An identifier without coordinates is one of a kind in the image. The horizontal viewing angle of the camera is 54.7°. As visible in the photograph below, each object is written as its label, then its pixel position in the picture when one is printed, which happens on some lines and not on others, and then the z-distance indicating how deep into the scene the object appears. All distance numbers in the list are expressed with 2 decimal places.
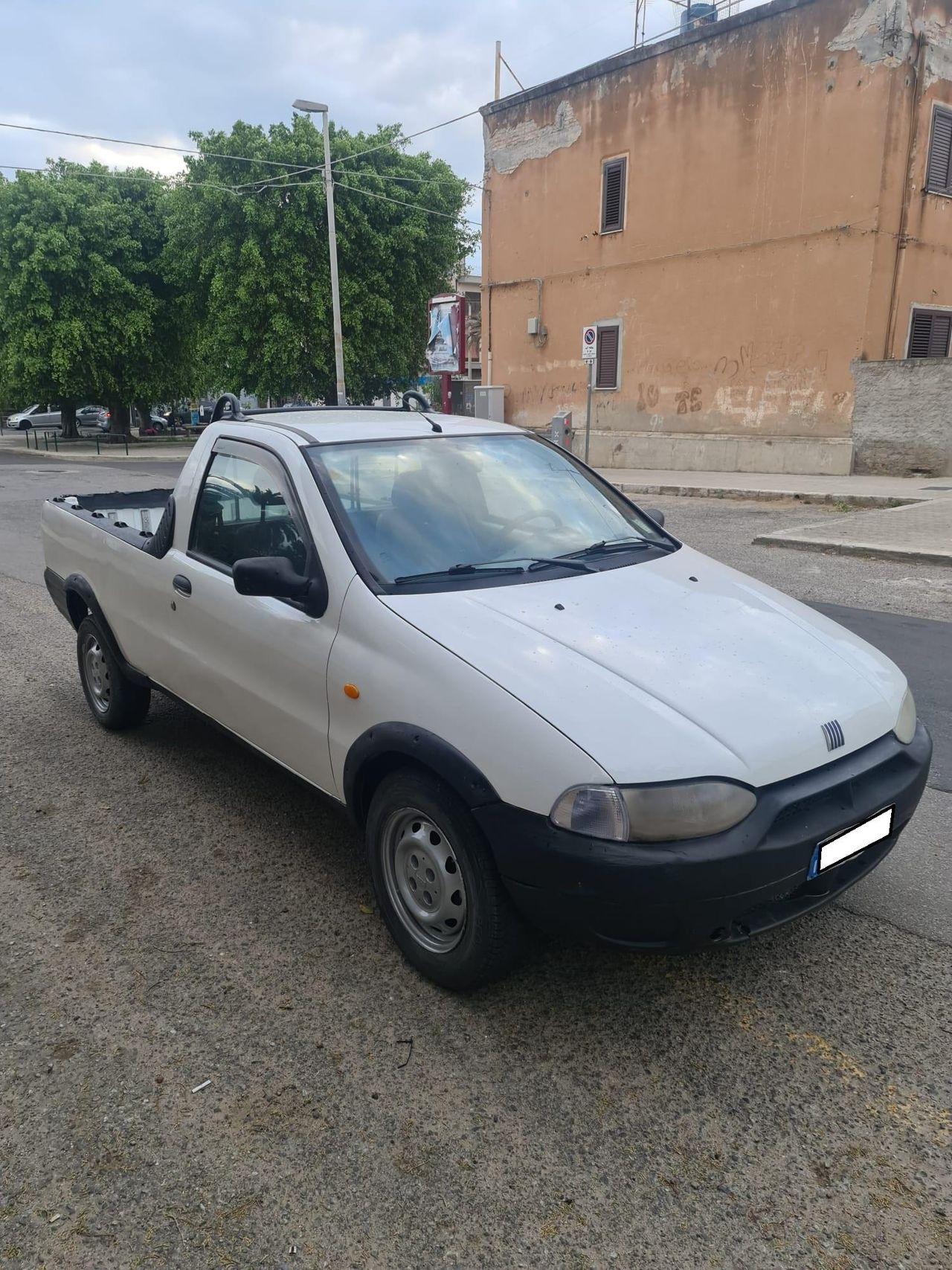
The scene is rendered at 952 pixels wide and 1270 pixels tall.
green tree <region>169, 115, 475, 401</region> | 28.20
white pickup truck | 2.34
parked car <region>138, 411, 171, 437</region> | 44.31
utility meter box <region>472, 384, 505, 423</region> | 24.16
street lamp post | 23.28
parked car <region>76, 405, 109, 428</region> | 48.72
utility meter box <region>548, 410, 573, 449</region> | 20.94
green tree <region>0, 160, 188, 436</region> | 31.48
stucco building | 16.88
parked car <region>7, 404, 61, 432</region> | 48.61
